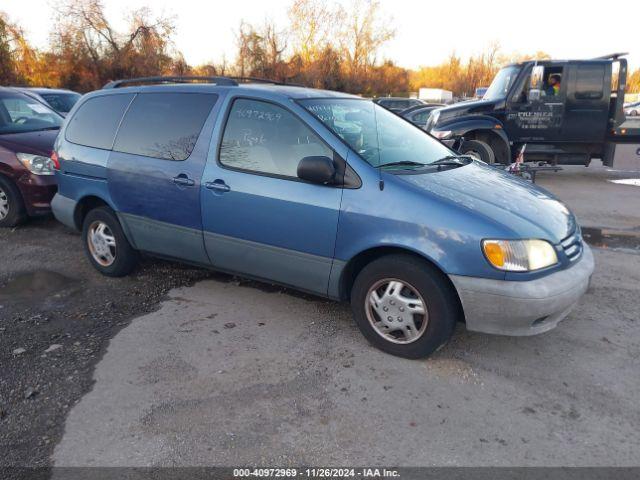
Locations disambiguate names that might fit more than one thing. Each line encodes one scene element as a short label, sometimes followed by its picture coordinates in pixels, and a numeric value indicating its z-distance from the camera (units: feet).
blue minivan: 9.89
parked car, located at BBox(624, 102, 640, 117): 92.09
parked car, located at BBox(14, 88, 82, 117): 35.81
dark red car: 20.27
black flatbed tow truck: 31.35
